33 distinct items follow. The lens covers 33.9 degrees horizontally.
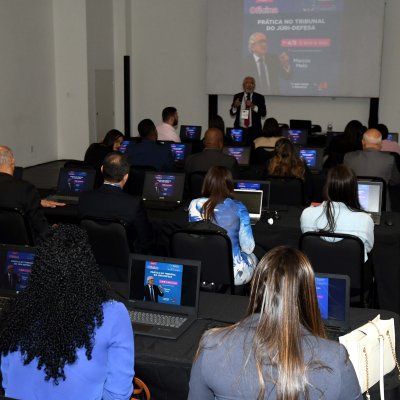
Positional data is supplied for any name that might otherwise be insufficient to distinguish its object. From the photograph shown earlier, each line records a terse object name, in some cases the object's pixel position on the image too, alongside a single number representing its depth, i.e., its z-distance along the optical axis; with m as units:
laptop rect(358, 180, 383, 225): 5.02
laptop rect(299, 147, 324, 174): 7.19
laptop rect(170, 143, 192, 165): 8.07
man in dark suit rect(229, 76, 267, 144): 10.23
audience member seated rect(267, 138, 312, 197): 5.90
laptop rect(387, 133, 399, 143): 8.53
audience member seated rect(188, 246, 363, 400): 1.70
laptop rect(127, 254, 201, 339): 2.93
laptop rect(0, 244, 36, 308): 3.13
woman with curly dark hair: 1.97
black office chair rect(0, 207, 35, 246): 4.59
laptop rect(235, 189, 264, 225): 5.09
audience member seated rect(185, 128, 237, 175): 6.71
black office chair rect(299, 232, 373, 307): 3.88
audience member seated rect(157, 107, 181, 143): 8.87
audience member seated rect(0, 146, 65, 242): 4.79
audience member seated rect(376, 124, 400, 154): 7.84
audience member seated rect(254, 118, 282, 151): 8.04
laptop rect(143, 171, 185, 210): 5.63
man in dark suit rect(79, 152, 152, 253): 4.41
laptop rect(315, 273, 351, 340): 2.76
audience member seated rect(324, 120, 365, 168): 7.81
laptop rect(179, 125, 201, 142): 10.15
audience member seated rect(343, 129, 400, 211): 6.39
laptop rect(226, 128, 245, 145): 9.25
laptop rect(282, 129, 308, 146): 8.96
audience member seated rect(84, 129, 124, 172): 7.07
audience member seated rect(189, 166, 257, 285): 4.09
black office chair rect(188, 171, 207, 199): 6.21
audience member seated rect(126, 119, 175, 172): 6.94
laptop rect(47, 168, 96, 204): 5.80
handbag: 2.26
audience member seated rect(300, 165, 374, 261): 4.04
